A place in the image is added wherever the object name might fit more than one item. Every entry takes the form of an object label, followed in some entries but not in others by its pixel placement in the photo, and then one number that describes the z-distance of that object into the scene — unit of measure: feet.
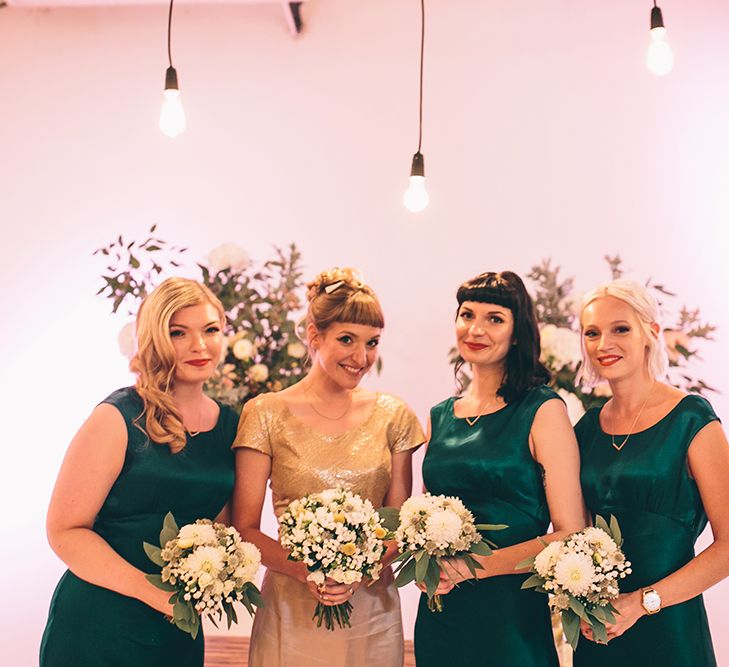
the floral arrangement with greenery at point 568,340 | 12.86
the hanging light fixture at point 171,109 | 11.34
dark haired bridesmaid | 10.05
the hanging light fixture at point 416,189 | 12.54
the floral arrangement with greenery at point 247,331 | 13.98
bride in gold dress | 10.47
